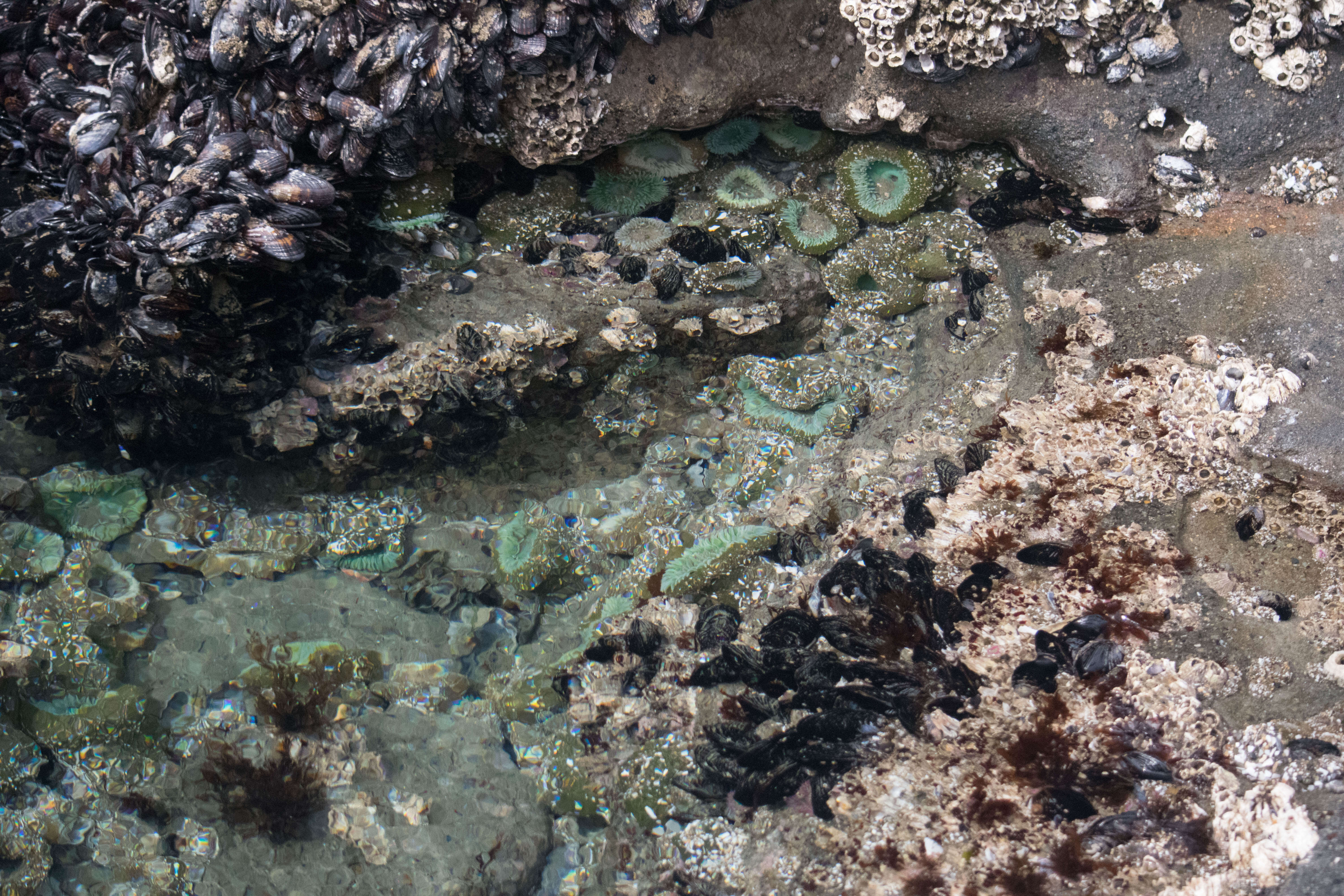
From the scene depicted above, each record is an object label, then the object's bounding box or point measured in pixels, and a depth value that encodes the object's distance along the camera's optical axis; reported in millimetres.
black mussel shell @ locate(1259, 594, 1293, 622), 2926
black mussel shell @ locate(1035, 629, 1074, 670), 3004
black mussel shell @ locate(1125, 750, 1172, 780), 2736
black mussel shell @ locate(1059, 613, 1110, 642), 3016
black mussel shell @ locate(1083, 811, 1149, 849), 2686
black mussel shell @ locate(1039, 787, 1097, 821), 2760
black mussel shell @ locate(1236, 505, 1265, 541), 3053
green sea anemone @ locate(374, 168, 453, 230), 3691
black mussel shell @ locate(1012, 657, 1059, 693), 2992
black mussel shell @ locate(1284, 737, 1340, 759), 2594
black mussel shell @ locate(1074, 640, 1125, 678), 2953
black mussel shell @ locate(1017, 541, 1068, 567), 3193
